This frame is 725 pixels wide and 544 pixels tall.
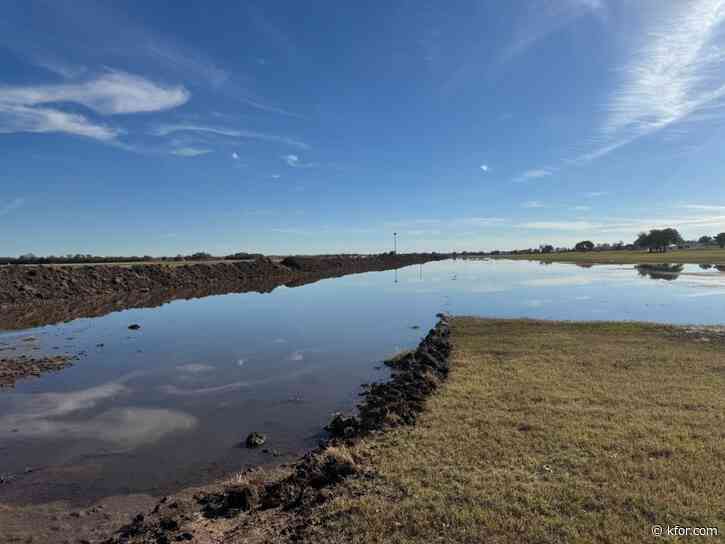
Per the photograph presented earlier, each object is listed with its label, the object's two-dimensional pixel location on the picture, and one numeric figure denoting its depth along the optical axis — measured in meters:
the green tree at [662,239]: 145.81
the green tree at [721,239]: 174.50
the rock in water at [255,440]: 9.91
